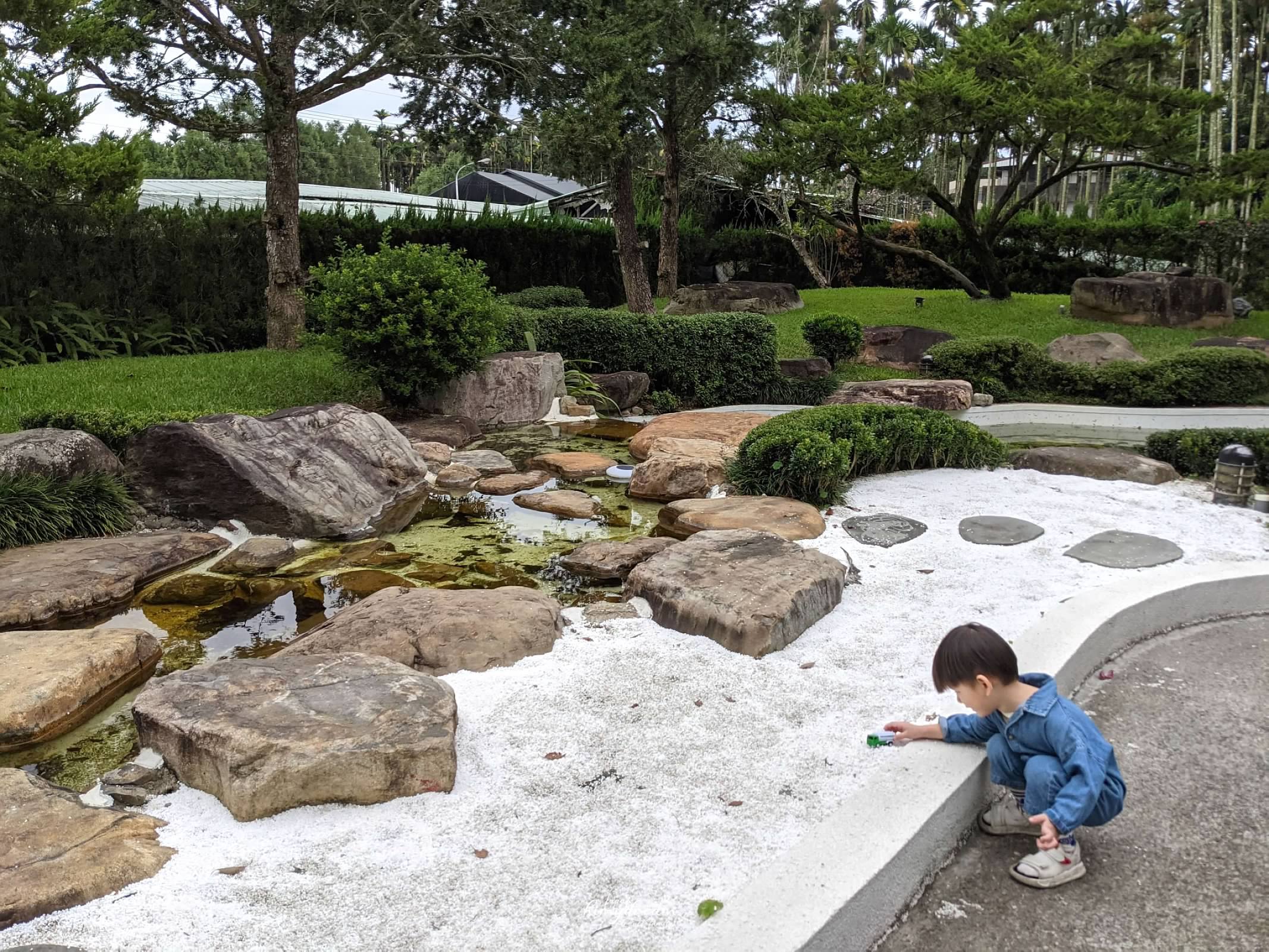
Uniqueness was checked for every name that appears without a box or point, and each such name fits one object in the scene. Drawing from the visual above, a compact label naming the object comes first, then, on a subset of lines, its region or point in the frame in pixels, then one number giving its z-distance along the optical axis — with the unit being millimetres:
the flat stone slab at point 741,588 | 4152
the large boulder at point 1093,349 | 12906
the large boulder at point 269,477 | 6129
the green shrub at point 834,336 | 12750
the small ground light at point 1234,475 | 6305
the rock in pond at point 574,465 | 7844
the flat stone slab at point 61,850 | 2439
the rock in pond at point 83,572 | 4652
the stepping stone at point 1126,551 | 5184
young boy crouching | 2650
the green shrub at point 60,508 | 5527
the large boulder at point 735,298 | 17516
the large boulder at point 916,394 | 10328
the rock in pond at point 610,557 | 5344
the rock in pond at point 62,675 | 3506
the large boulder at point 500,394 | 9805
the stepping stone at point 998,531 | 5582
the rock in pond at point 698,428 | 8539
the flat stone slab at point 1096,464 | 7262
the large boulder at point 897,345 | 13906
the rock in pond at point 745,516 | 5801
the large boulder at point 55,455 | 5816
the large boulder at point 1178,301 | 15891
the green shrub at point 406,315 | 8906
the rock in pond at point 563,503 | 6625
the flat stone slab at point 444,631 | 3973
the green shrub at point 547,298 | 16594
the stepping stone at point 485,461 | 7973
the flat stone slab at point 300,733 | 2898
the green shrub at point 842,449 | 6441
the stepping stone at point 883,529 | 5680
